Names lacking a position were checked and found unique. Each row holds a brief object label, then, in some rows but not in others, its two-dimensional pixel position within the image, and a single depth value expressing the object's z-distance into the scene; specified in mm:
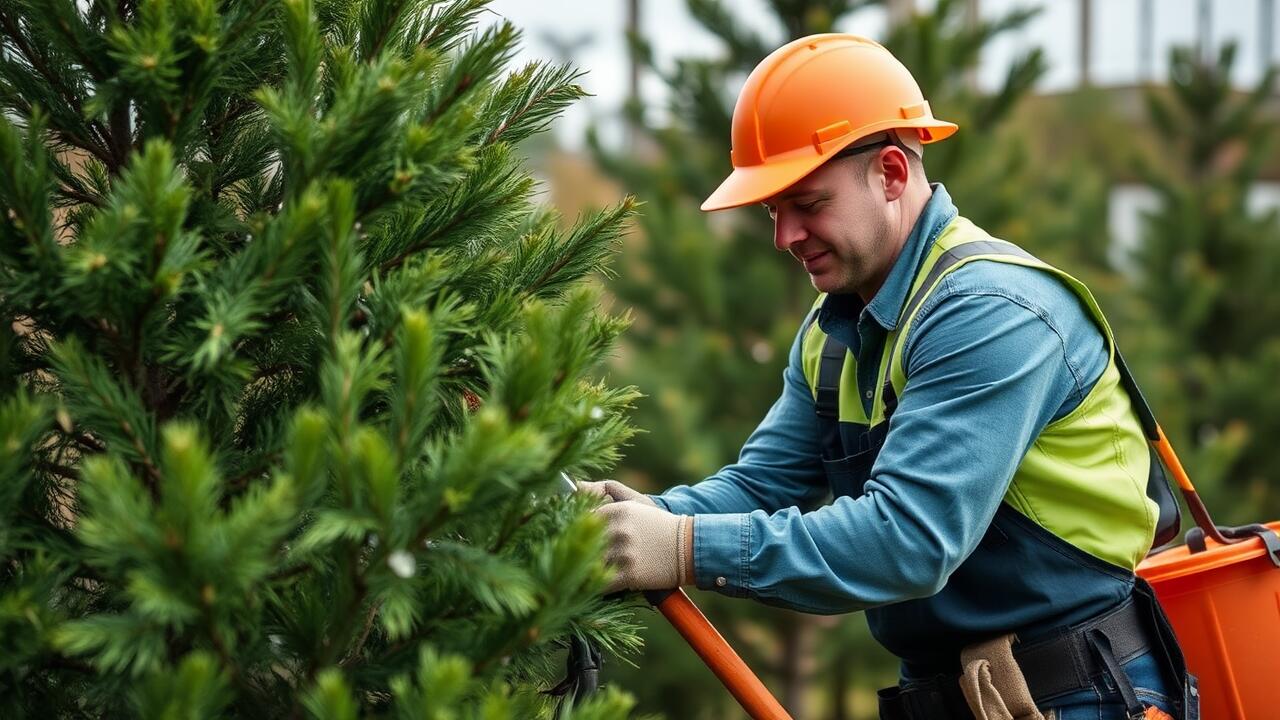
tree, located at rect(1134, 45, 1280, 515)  9984
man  2035
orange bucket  2480
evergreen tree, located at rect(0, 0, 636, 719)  1355
